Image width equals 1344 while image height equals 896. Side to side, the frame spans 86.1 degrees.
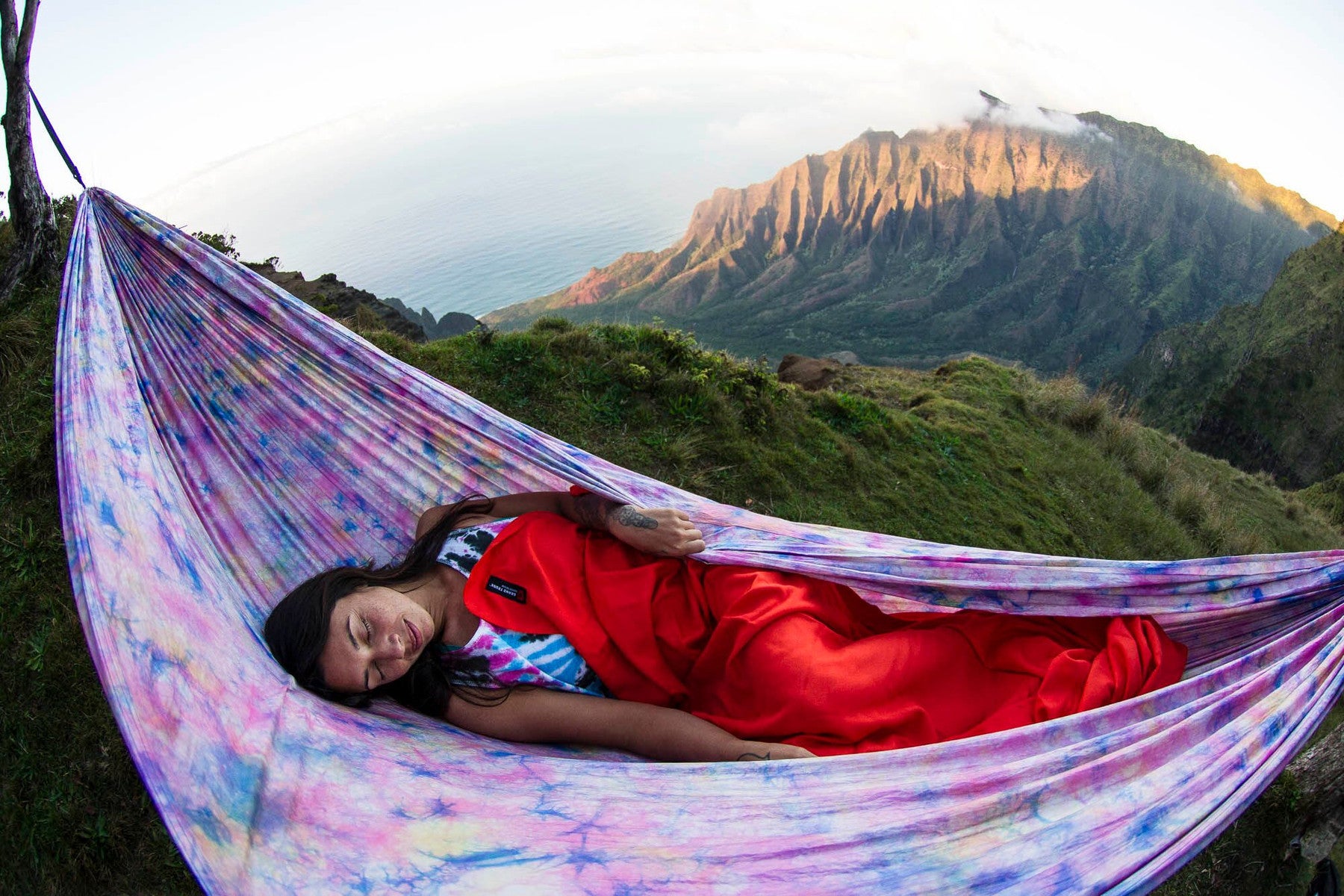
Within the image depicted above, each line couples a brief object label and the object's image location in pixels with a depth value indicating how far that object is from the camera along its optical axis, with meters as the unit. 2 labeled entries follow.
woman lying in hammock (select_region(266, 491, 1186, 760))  1.64
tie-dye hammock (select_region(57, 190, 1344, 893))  1.27
